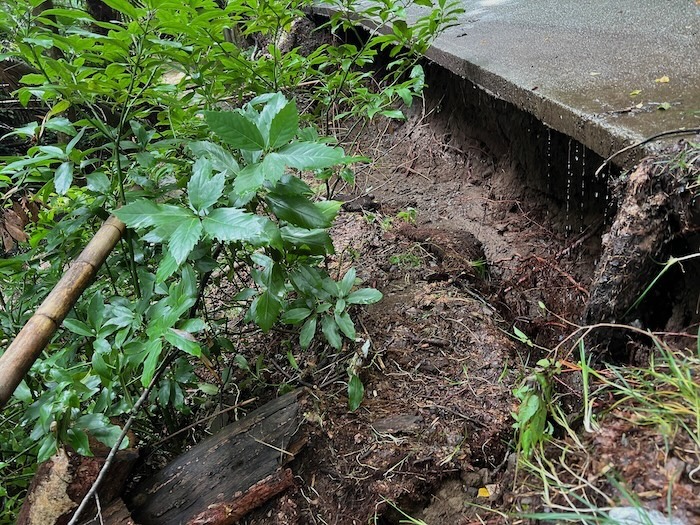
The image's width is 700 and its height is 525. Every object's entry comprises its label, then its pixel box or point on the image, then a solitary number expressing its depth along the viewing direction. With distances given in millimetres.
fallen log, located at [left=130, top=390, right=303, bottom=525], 1512
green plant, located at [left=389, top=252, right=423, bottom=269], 2611
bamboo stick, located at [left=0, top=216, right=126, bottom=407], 1123
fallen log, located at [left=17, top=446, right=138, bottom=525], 1377
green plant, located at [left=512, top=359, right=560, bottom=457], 1061
